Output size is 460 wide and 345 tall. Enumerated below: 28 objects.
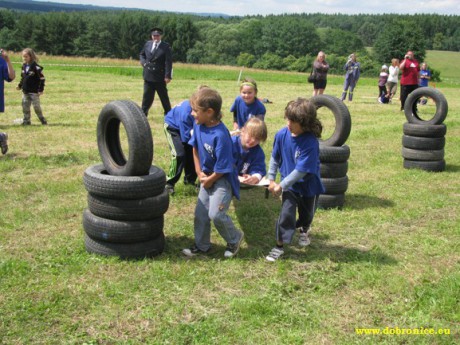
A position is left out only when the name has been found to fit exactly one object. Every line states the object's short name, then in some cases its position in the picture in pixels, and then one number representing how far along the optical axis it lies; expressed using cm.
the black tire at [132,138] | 450
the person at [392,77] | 2015
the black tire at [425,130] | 876
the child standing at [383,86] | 2070
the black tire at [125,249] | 471
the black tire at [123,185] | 449
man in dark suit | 1191
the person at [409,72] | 1611
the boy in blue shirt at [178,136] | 644
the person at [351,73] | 2022
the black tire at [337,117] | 661
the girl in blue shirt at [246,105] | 669
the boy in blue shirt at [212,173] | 462
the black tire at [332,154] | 661
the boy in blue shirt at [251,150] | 547
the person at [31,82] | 1163
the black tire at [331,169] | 665
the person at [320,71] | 1772
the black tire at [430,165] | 895
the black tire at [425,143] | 885
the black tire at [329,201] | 668
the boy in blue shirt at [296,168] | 476
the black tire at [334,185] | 665
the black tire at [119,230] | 462
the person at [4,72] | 1006
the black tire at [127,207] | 457
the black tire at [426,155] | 888
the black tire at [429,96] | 888
